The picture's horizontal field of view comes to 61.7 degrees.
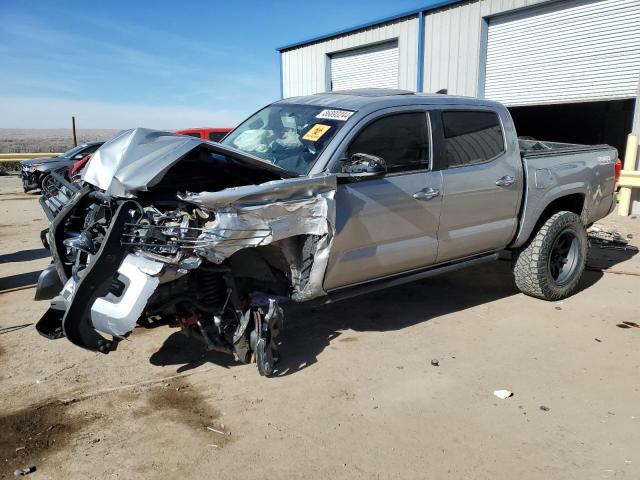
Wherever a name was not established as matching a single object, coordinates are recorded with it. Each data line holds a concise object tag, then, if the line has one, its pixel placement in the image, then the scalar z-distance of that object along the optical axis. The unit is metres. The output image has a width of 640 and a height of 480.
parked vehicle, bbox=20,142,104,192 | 13.45
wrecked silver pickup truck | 3.26
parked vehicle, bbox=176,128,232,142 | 13.91
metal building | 10.63
